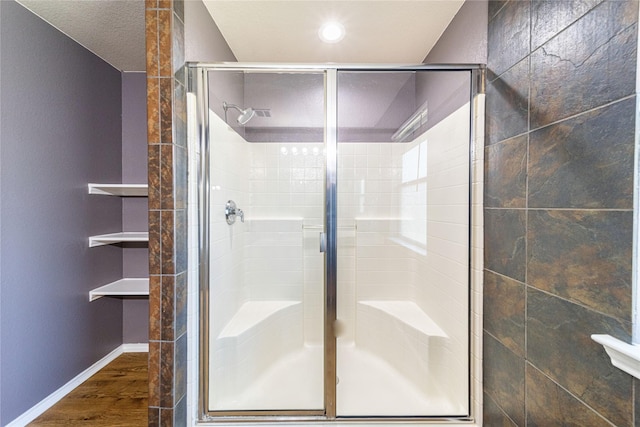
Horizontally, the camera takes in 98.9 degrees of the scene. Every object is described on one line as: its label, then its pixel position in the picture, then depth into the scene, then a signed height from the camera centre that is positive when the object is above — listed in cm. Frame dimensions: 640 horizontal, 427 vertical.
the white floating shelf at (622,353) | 67 -36
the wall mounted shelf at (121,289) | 198 -59
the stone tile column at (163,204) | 121 +3
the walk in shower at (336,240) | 144 -20
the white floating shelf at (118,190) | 196 +15
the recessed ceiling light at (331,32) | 170 +114
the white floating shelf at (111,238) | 197 -20
